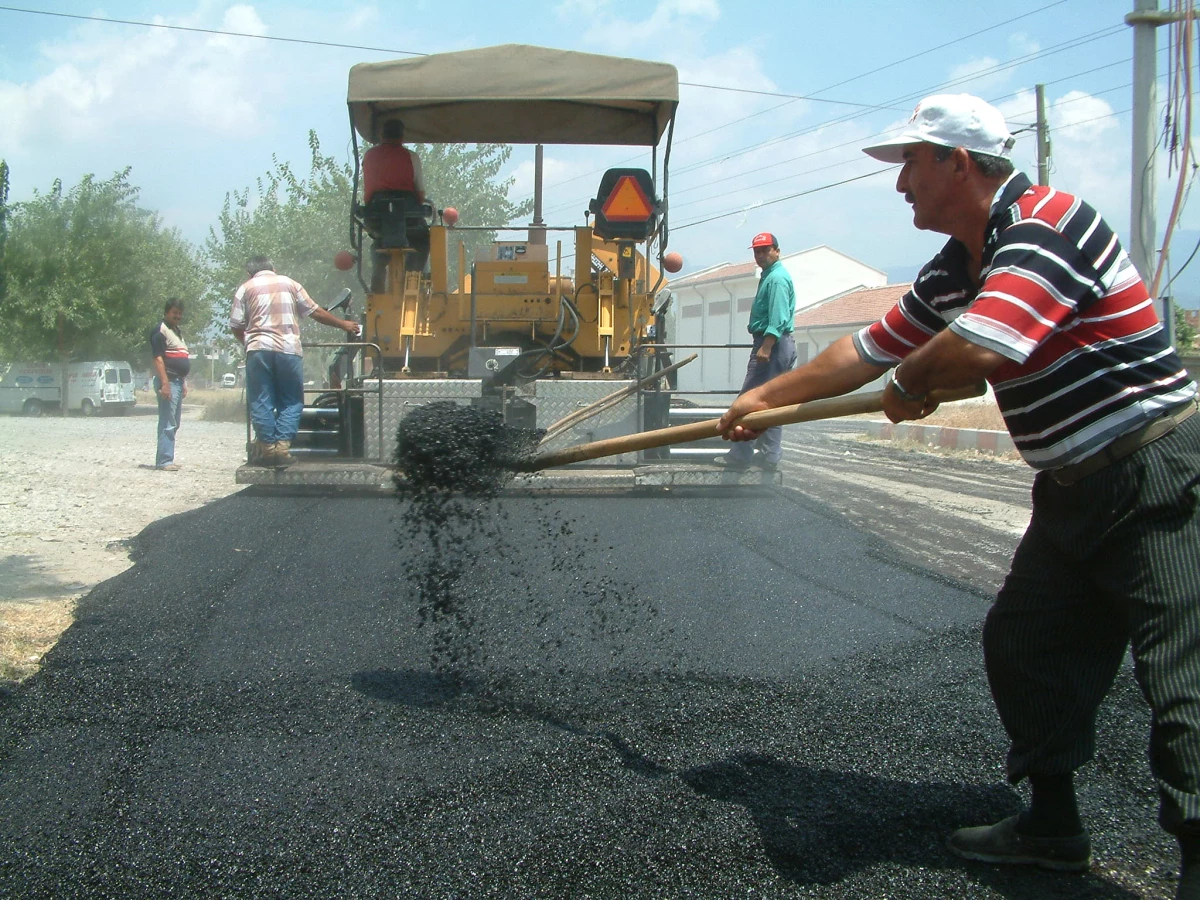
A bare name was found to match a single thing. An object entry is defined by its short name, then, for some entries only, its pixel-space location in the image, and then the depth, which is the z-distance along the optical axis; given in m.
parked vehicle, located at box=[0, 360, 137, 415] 26.92
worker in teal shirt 6.91
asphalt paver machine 6.84
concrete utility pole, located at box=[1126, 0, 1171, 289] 9.71
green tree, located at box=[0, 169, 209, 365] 24.27
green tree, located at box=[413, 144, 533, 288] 22.80
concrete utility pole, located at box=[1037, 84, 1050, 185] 21.17
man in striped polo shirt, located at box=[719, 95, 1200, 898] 1.96
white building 47.41
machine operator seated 7.18
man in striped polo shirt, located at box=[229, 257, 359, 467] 6.86
